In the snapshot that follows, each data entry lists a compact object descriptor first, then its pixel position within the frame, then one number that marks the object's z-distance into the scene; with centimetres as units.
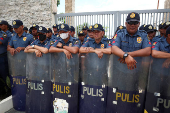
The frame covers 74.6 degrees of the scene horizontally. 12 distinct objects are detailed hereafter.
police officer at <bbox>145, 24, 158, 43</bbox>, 310
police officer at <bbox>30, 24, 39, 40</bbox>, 333
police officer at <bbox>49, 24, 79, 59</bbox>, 192
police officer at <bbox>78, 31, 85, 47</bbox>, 427
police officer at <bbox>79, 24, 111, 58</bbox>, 214
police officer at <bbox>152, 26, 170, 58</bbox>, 160
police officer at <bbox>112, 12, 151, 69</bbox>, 160
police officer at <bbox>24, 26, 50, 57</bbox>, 206
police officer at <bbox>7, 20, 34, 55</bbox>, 269
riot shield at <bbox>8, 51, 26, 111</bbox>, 239
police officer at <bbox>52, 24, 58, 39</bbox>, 473
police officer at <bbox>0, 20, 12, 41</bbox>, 349
